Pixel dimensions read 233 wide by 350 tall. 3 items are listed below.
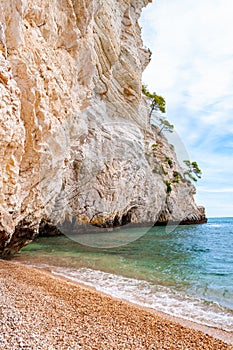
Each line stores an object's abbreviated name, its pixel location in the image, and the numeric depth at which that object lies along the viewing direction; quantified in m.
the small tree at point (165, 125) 44.12
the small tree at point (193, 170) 49.18
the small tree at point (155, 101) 41.21
